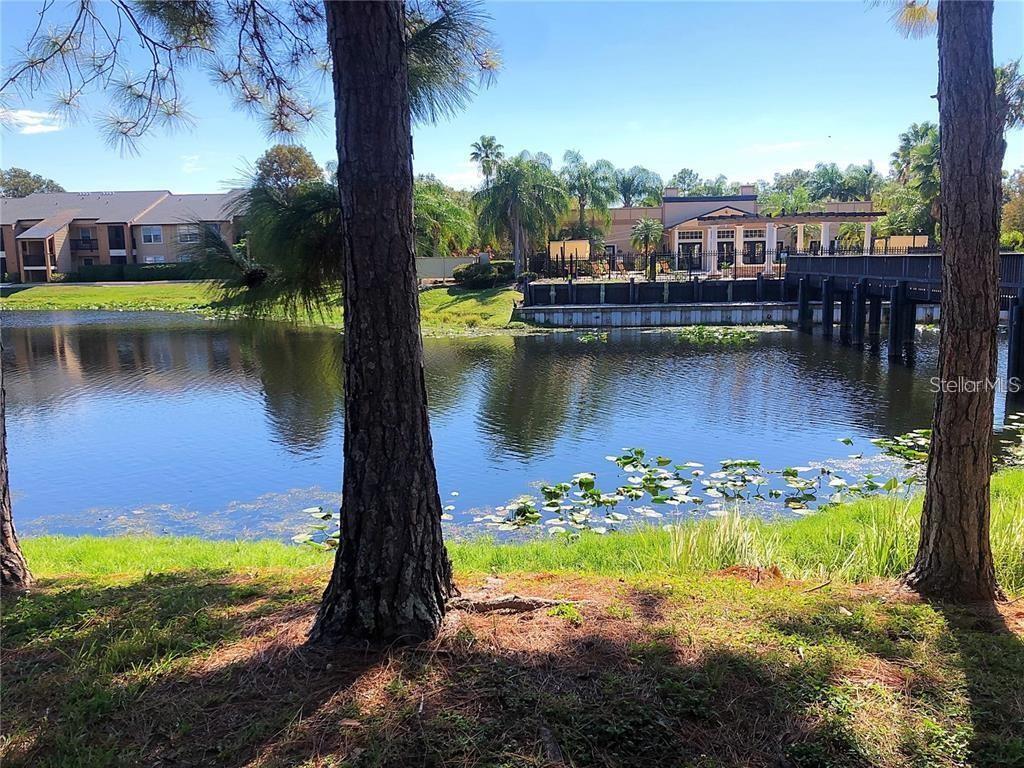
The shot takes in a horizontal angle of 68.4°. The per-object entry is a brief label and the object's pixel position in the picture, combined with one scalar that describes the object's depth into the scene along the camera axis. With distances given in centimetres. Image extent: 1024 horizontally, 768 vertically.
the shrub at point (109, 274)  5250
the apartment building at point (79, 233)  5525
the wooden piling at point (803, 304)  3203
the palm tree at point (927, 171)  3194
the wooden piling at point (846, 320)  2641
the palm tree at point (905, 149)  4662
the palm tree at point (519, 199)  4056
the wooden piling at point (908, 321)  2233
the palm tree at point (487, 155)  4306
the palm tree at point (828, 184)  7219
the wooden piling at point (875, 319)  2672
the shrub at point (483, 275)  3984
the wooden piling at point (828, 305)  2841
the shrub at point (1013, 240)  3291
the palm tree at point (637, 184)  6338
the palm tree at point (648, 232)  5197
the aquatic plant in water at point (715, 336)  2693
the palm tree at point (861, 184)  7119
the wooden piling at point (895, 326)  2212
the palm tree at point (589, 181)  4822
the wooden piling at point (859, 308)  2561
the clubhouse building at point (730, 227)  4112
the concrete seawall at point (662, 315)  3253
